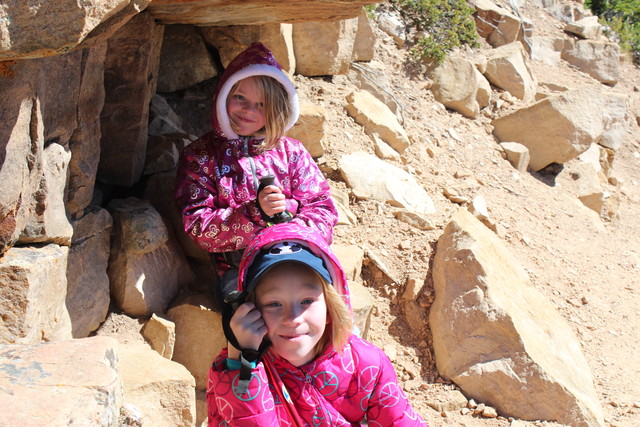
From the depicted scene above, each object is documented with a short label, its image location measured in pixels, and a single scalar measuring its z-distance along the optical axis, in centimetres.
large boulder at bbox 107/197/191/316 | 327
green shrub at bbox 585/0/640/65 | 1031
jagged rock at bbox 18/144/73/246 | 254
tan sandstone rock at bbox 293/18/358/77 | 527
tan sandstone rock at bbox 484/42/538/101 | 758
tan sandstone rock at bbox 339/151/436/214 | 469
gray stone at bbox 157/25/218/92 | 450
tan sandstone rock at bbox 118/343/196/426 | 272
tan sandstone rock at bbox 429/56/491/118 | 682
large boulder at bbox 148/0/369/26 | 338
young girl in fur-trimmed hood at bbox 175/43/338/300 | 325
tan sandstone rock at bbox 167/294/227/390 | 341
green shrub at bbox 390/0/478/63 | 690
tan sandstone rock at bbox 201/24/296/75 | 440
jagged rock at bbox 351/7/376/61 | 601
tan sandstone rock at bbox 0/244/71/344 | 234
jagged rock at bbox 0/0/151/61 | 181
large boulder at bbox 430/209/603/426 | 362
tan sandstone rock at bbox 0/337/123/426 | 168
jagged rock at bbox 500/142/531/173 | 663
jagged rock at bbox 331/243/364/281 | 394
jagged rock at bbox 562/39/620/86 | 927
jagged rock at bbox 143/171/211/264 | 368
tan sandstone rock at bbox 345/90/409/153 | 530
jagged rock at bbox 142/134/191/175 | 383
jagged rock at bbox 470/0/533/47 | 821
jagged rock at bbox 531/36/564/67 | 901
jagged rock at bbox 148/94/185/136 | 419
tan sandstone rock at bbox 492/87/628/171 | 670
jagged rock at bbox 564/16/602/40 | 957
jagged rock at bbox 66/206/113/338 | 292
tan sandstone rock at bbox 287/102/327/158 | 451
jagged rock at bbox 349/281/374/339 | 358
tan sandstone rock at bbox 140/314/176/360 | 324
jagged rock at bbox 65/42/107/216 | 290
